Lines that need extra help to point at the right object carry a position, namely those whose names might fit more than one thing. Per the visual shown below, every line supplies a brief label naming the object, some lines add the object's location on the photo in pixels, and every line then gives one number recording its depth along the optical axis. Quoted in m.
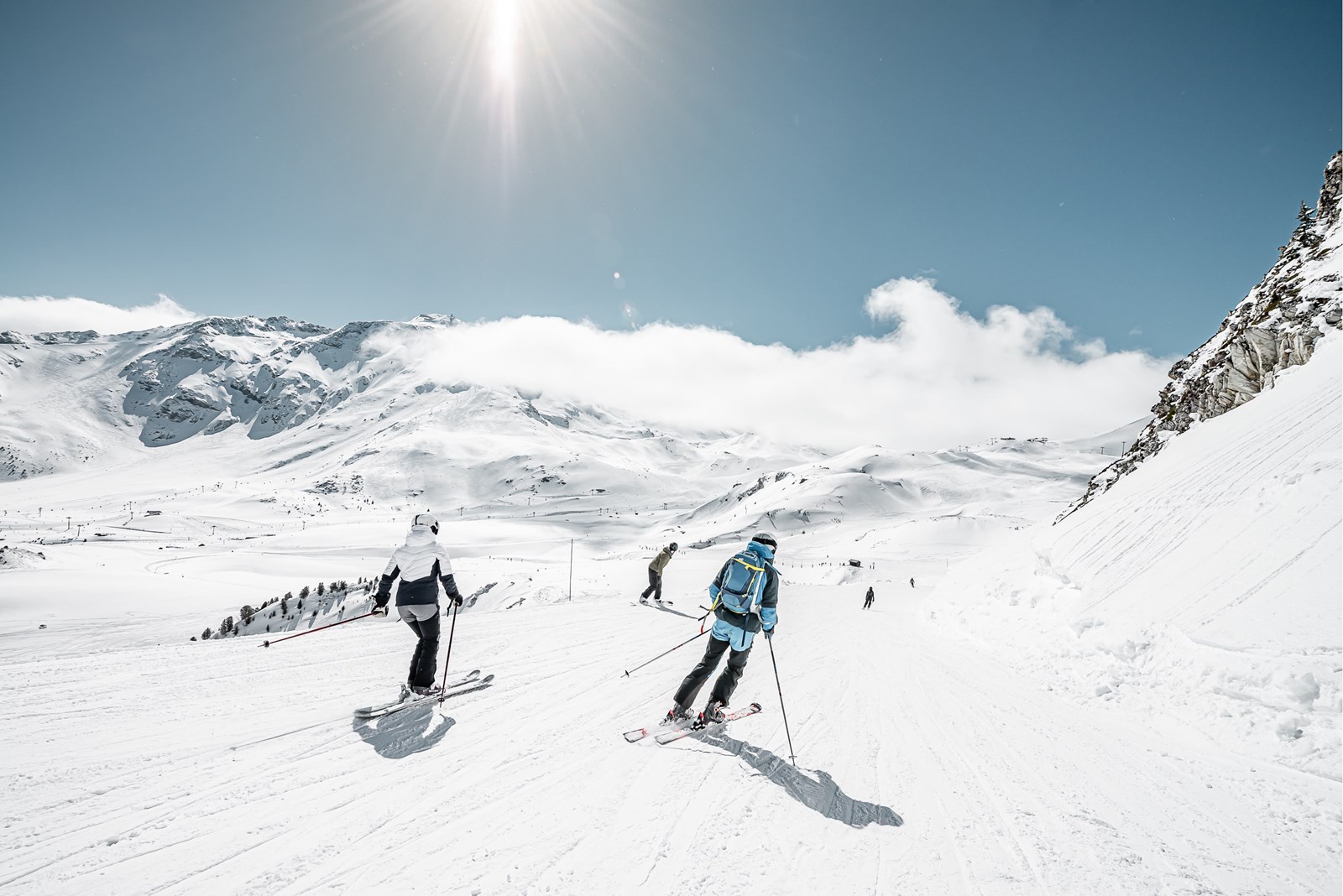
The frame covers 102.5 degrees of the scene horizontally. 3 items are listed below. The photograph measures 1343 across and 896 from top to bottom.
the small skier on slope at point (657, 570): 17.06
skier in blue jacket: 6.29
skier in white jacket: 6.78
